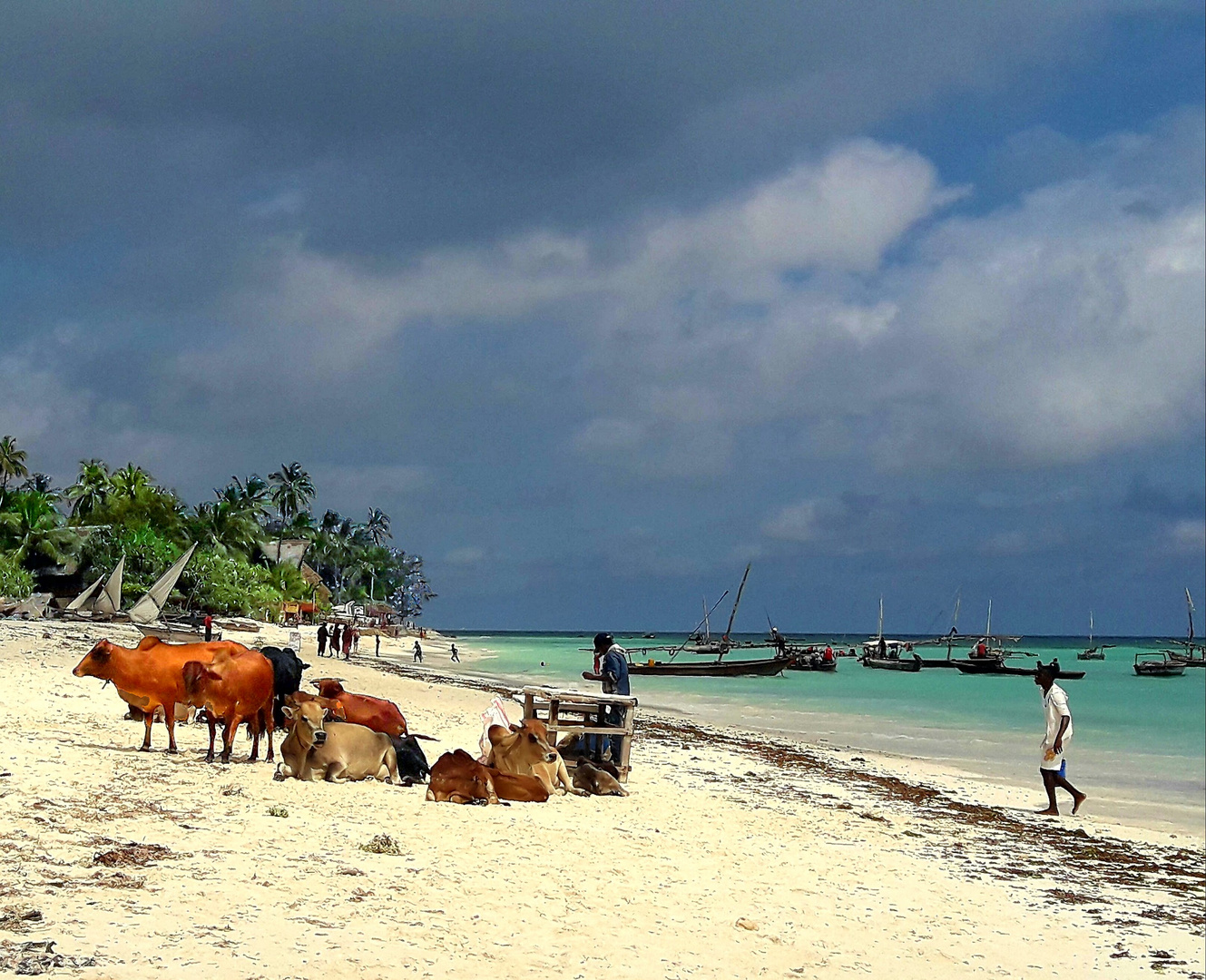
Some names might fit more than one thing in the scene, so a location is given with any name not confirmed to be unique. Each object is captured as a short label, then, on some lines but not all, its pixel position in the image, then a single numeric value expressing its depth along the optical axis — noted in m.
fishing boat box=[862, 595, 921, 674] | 80.23
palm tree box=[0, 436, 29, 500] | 70.00
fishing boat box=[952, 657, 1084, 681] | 73.31
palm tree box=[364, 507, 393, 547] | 136.12
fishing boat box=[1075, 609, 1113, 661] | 114.12
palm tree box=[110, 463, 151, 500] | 66.31
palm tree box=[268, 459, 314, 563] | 101.12
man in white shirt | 14.17
